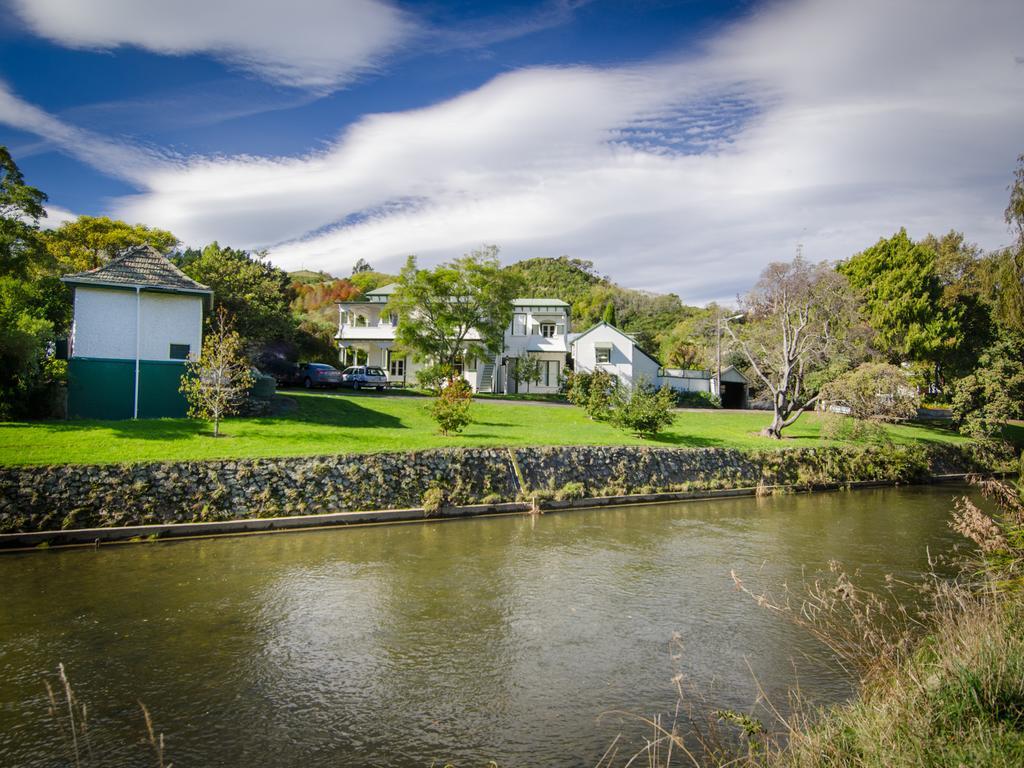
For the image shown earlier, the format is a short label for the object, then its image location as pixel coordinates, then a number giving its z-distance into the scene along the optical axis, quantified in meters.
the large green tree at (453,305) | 40.47
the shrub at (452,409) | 24.19
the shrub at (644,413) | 28.38
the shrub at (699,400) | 44.97
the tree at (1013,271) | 19.86
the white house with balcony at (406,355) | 48.84
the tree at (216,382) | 21.62
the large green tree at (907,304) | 42.25
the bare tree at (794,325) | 33.06
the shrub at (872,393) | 30.52
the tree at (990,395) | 35.41
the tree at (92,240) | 41.44
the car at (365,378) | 39.28
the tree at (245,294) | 36.66
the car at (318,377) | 38.19
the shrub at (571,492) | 21.38
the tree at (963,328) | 41.59
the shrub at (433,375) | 38.00
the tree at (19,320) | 19.84
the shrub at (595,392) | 31.91
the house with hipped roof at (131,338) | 23.20
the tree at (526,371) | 48.56
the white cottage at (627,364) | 46.28
